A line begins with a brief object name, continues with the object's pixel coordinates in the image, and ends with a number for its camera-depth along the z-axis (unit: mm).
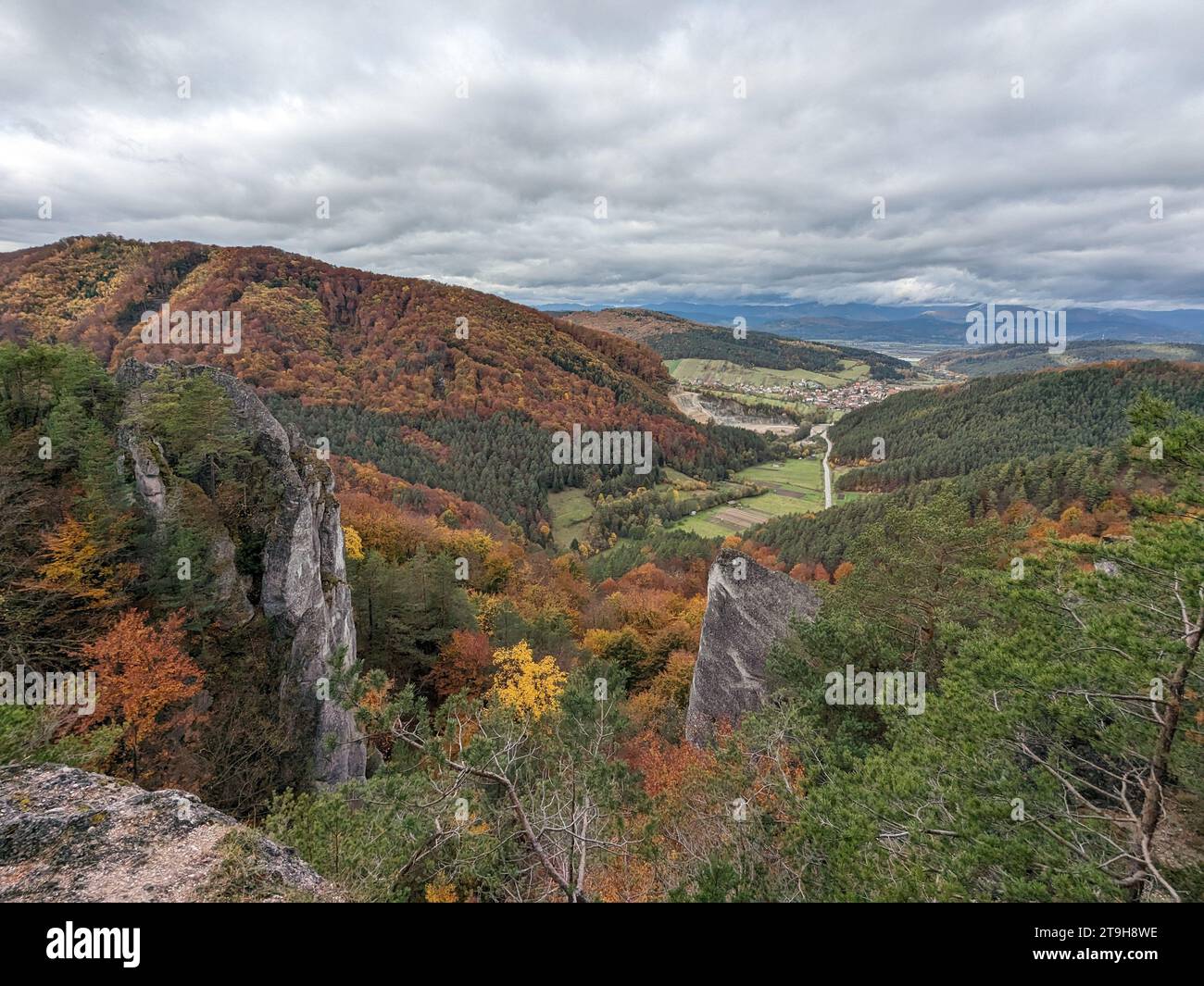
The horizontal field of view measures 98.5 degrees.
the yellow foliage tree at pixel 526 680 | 23781
